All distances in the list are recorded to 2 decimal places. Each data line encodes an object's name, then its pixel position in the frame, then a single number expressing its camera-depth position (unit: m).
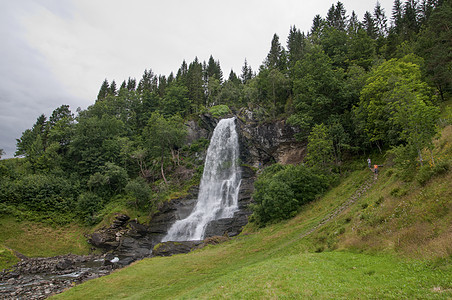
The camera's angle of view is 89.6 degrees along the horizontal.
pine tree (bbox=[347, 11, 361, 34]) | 49.05
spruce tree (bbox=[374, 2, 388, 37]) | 65.86
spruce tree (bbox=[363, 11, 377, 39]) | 55.47
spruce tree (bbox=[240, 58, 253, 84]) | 84.81
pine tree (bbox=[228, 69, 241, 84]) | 79.30
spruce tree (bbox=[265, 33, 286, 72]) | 58.69
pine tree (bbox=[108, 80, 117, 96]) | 84.41
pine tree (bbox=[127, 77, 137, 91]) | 92.93
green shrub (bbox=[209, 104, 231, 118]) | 56.84
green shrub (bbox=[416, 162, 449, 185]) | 12.80
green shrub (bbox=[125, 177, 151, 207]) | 43.22
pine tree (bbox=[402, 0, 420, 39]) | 50.74
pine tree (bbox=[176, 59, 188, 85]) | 76.44
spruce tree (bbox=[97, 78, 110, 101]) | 83.19
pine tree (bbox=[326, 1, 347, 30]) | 58.83
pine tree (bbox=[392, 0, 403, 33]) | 63.91
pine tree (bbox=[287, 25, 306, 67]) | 53.44
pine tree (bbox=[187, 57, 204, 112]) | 69.00
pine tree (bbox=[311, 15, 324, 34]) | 68.10
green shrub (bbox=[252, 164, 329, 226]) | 27.66
